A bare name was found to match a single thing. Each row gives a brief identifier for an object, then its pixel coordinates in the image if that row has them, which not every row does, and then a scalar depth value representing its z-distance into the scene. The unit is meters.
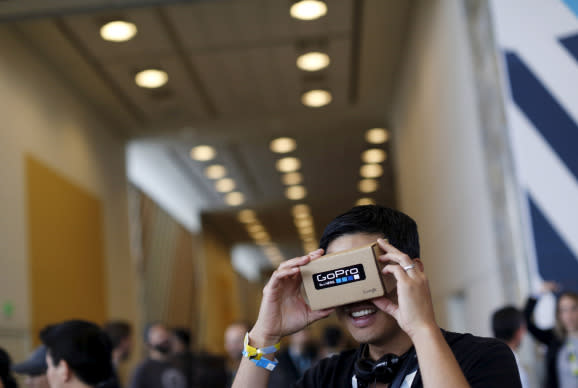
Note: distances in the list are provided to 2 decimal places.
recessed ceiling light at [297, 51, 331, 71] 7.35
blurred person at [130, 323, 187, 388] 4.76
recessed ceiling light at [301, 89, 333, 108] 8.52
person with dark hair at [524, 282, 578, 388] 3.76
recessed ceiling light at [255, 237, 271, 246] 18.92
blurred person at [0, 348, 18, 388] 2.74
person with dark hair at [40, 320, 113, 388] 2.36
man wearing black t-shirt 1.46
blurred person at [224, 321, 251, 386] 5.17
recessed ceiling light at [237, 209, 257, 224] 15.18
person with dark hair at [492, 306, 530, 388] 3.63
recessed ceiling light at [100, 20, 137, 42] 6.32
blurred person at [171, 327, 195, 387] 4.68
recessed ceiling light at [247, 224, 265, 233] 16.90
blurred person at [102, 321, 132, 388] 5.01
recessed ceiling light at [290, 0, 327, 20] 6.17
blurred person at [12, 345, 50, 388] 3.00
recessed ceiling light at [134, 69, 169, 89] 7.49
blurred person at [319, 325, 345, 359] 7.09
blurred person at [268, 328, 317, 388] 3.41
